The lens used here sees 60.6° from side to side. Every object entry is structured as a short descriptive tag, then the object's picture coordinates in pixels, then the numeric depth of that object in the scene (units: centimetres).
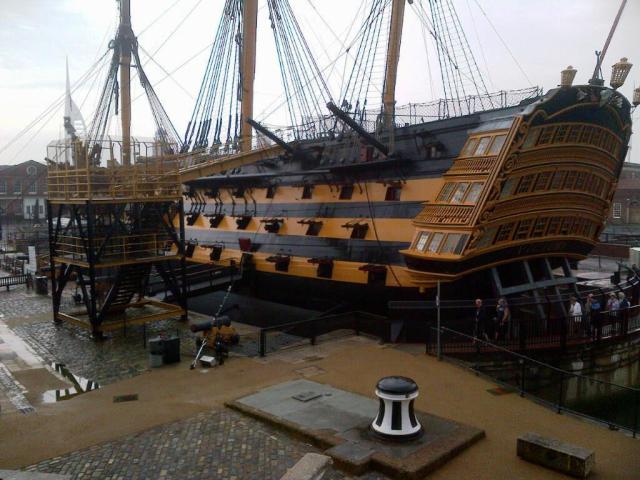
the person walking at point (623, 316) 1494
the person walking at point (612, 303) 1551
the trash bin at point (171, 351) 1327
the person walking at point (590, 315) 1438
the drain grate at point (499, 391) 1074
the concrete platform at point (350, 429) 771
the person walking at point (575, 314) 1431
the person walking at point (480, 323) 1365
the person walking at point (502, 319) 1372
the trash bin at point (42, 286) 2413
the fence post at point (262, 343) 1369
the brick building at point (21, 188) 6662
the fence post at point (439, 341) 1309
